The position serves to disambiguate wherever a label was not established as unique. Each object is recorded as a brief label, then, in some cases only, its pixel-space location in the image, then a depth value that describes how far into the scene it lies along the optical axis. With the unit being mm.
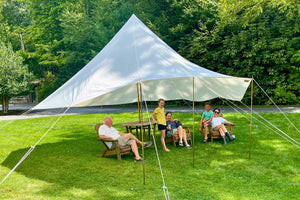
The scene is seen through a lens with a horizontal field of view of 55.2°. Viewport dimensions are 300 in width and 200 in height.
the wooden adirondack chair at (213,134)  7450
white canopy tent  5805
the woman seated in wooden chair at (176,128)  7074
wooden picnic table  7223
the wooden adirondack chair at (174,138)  7184
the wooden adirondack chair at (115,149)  6059
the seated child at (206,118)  7516
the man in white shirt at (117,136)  6108
